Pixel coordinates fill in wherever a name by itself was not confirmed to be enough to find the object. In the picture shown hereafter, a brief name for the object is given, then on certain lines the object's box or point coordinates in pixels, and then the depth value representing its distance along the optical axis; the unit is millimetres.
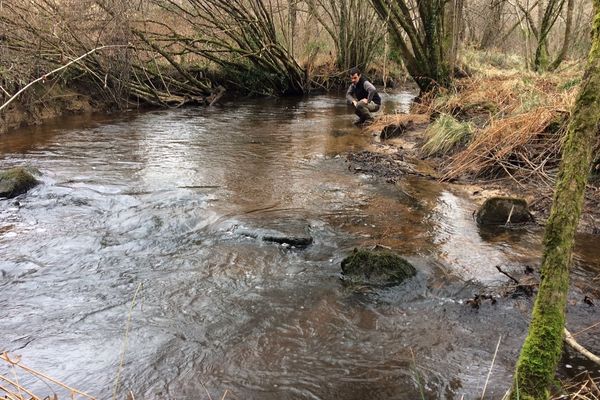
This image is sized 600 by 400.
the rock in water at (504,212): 6004
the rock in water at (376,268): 4643
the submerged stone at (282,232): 5480
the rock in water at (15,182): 6977
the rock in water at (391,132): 11305
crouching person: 12624
